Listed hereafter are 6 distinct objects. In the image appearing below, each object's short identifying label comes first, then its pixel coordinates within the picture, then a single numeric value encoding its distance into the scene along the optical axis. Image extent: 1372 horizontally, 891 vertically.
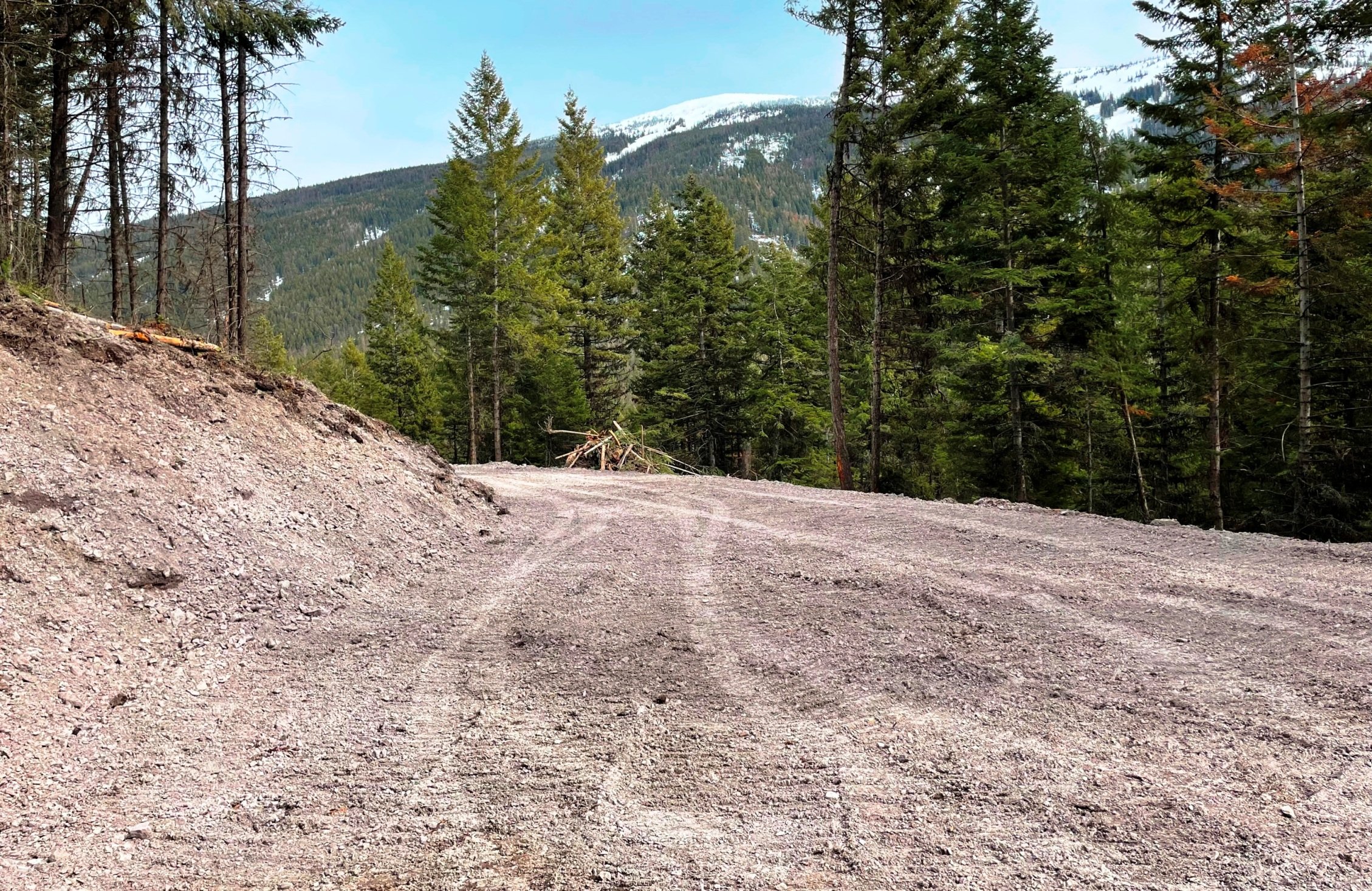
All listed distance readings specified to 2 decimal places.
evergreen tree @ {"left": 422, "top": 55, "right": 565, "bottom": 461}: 26.06
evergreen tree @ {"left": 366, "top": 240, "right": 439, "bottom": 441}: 37.75
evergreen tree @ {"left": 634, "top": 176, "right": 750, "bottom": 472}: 26.23
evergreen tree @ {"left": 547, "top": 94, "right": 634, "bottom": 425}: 29.20
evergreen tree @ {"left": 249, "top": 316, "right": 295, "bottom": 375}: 32.69
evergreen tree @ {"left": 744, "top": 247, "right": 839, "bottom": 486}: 25.17
